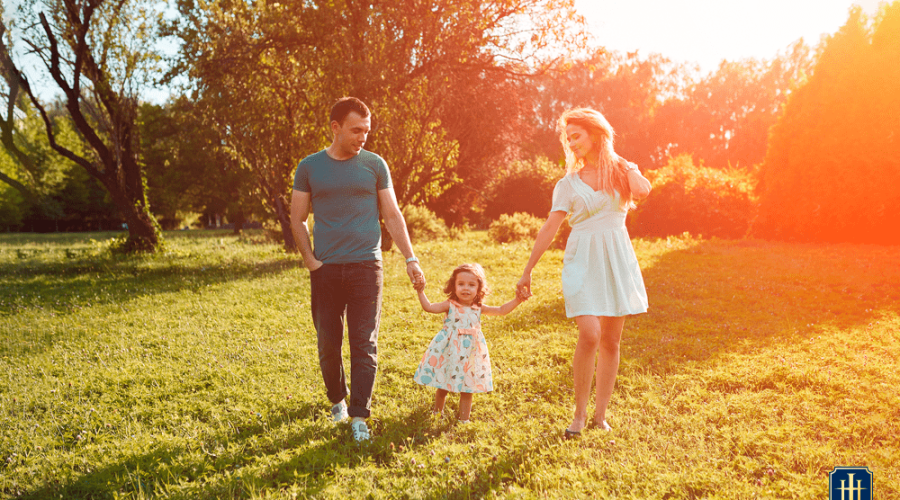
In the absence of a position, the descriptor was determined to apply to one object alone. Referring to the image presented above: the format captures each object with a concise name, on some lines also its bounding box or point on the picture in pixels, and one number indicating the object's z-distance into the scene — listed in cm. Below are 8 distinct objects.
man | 386
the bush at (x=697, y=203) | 1733
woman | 381
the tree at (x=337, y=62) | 1302
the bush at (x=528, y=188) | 2792
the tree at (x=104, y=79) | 1323
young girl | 425
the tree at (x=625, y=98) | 3919
